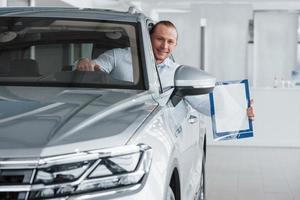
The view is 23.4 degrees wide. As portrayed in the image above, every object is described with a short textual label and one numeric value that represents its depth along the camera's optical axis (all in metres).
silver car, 2.24
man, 3.95
